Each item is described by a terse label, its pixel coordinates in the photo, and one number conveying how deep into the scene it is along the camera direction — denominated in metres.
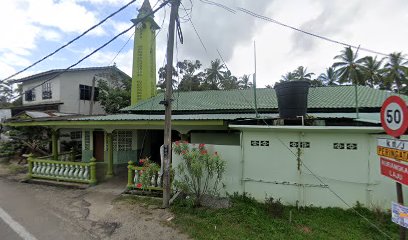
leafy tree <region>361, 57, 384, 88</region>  25.66
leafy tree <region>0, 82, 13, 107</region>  42.97
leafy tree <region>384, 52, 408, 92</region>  23.89
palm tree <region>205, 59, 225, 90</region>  39.72
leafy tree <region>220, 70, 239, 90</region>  37.29
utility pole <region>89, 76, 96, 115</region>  17.85
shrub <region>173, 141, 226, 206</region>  5.99
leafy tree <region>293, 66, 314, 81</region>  36.38
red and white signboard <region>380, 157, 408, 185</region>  2.90
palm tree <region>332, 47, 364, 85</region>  26.48
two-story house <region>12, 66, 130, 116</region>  17.30
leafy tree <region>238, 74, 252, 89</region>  41.42
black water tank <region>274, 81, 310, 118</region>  6.67
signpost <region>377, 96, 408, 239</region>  2.87
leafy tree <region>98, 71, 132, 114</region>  19.03
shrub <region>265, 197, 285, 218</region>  5.46
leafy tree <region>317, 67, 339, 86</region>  29.68
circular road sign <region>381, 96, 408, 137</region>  2.84
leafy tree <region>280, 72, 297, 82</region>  35.45
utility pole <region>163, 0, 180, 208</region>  5.81
